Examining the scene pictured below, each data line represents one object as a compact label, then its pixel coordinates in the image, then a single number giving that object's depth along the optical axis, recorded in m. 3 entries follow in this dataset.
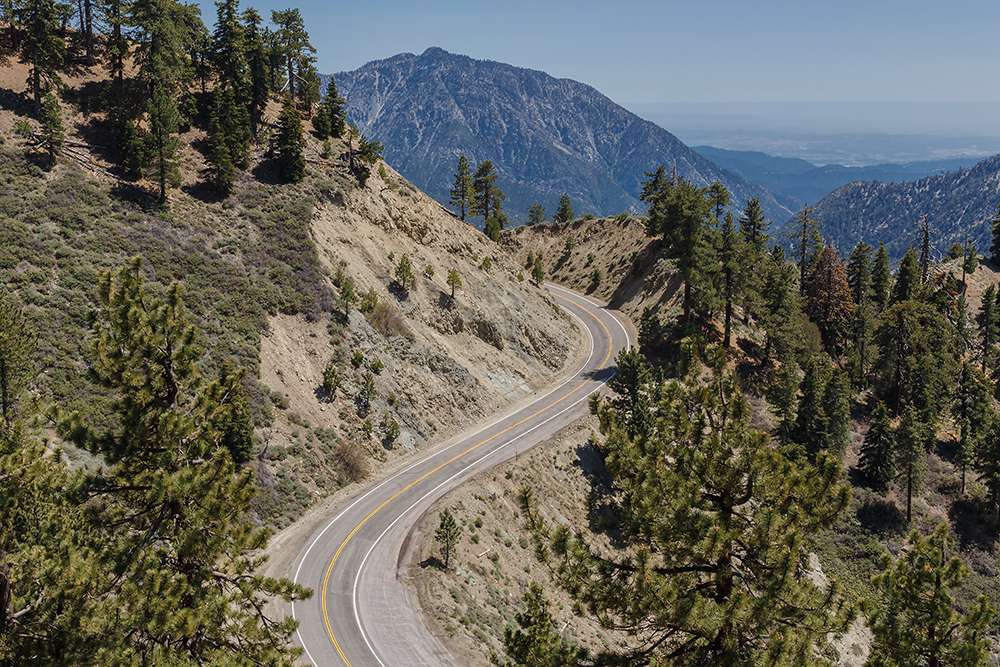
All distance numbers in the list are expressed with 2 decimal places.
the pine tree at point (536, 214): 130.38
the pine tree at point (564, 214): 113.96
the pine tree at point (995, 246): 116.00
